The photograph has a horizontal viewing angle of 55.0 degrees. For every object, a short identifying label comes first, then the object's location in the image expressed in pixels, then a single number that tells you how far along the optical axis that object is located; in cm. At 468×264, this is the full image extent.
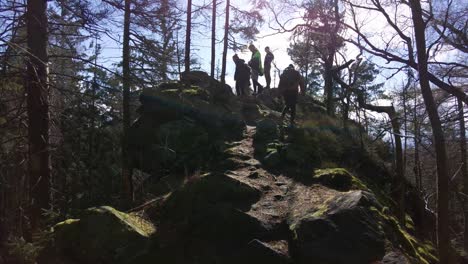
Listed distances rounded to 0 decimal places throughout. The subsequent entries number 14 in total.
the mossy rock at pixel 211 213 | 802
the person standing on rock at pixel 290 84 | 1326
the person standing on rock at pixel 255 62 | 1784
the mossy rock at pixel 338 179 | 972
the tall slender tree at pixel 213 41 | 1992
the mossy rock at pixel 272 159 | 1120
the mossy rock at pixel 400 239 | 743
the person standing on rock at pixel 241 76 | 1690
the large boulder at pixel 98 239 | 753
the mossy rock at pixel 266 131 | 1289
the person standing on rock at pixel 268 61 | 1825
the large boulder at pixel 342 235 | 702
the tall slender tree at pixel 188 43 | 1883
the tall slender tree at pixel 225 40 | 1999
